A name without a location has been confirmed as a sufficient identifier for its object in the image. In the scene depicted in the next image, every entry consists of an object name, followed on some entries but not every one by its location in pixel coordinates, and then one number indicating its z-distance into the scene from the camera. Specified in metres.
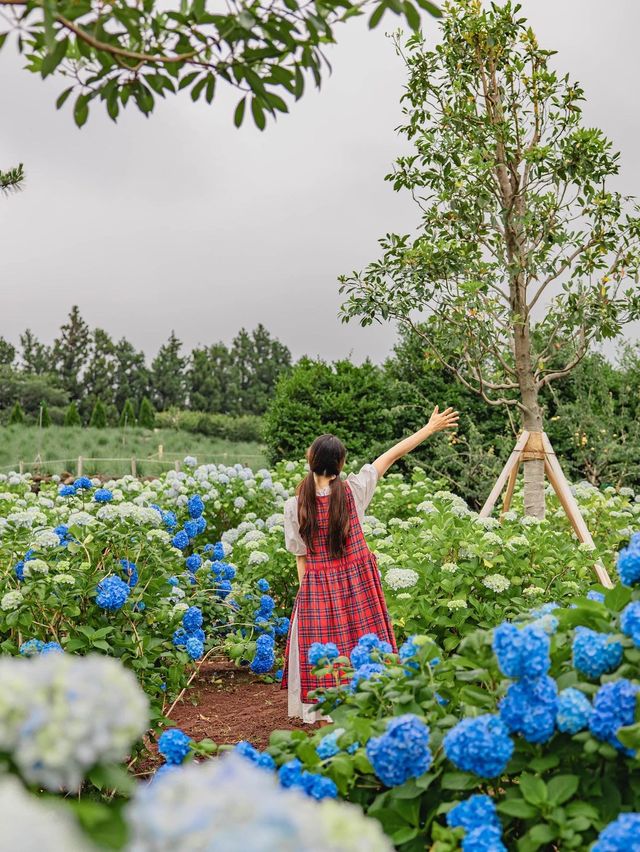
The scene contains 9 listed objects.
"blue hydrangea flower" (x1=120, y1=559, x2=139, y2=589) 3.18
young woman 3.67
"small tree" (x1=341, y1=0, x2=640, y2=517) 5.42
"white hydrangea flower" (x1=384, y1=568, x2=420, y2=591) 3.35
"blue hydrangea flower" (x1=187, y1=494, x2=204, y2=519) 4.96
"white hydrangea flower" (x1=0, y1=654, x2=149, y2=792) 0.87
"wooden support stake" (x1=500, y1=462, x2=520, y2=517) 5.07
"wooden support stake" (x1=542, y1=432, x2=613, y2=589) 4.78
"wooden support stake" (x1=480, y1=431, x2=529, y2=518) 4.86
